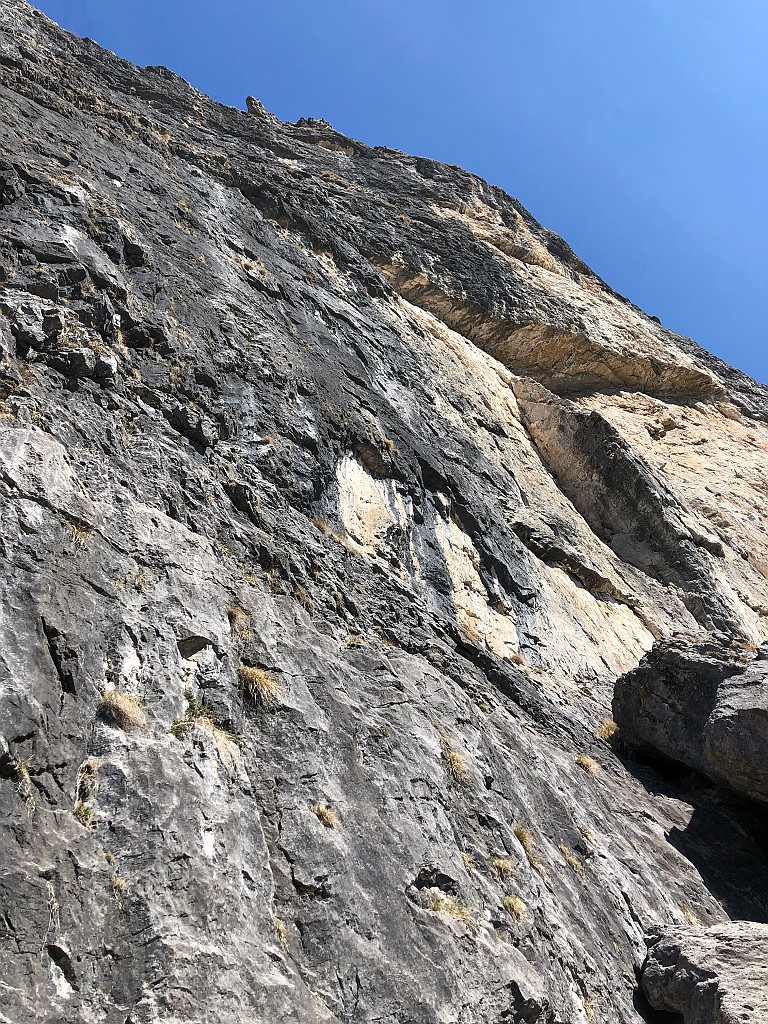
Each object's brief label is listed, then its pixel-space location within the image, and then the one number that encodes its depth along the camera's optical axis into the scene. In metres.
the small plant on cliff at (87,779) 5.77
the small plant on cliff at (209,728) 6.92
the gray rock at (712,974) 7.34
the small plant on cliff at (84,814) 5.60
